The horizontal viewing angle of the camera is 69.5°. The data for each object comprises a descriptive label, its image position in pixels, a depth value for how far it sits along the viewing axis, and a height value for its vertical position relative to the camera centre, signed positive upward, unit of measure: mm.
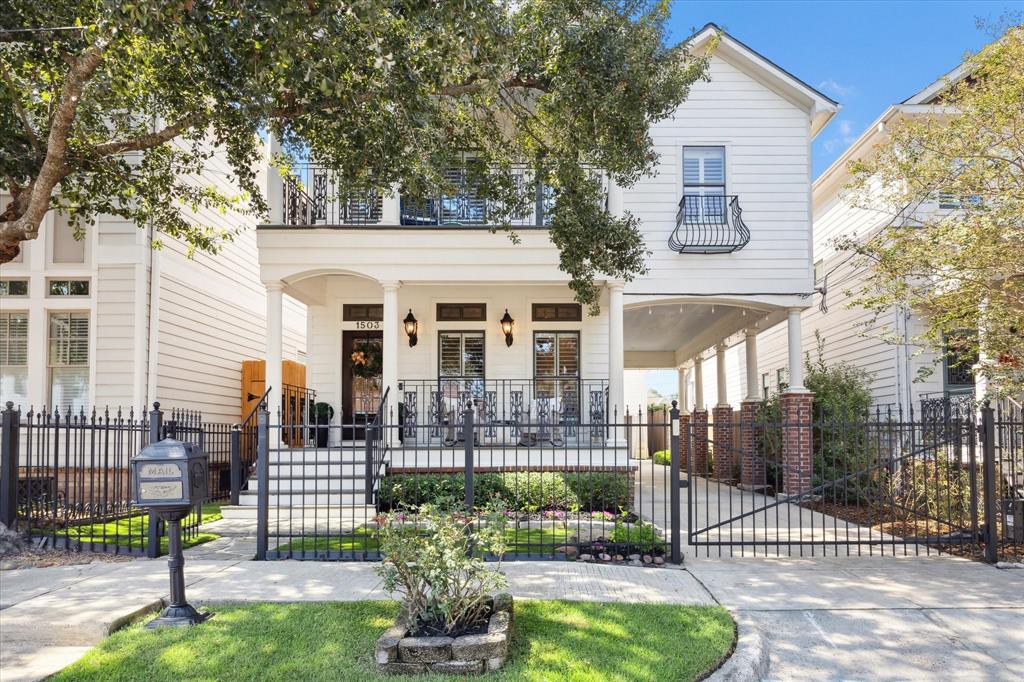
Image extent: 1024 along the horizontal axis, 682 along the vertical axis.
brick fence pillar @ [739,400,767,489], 15975 -1419
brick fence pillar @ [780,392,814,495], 13711 -962
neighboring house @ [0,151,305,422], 12344 +1176
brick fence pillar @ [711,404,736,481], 17859 -1330
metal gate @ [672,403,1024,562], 8344 -1570
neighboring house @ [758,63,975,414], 14086 +1538
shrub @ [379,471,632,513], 11359 -1584
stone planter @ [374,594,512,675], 4809 -1747
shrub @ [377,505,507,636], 5121 -1312
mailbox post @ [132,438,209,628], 5797 -787
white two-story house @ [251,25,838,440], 13133 +2087
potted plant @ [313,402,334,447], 14242 -523
